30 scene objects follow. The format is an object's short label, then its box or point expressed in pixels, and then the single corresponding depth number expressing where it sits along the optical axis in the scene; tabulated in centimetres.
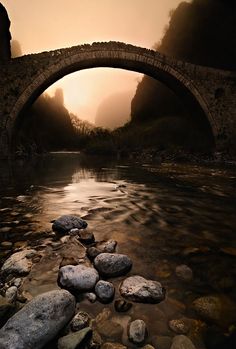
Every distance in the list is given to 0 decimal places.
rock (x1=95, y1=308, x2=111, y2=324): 157
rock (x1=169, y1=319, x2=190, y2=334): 149
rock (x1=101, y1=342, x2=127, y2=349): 136
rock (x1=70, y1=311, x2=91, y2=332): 148
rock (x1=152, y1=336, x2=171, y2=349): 138
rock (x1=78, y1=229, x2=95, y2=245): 268
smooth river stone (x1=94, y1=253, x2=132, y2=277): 206
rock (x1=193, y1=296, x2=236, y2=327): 159
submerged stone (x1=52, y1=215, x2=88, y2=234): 300
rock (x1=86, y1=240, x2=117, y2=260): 236
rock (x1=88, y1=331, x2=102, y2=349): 136
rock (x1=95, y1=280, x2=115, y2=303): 175
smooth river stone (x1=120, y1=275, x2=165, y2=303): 175
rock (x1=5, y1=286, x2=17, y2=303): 168
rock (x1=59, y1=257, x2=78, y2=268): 219
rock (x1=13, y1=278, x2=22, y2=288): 189
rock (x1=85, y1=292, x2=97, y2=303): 175
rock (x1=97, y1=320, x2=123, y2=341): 145
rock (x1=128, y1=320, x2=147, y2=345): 141
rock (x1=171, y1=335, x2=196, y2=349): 135
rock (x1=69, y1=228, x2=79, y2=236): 289
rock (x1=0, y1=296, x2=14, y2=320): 148
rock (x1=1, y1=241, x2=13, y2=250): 258
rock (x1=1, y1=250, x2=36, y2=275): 207
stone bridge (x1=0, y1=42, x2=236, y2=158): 1516
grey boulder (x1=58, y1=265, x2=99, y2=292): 182
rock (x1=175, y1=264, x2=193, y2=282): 206
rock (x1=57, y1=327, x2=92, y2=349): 131
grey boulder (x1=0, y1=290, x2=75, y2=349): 125
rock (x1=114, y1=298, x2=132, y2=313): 166
